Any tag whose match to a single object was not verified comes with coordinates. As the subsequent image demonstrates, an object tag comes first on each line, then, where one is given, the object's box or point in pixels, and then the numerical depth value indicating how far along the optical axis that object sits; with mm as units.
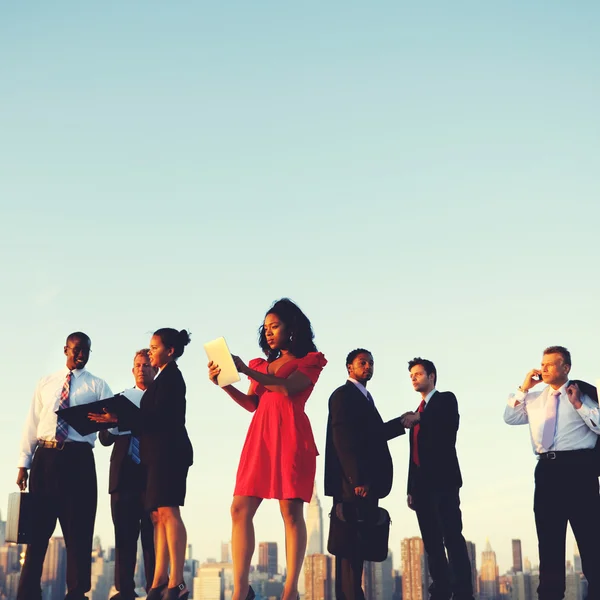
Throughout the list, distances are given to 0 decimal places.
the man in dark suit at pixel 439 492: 8547
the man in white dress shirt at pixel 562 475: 7824
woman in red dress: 7043
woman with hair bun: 7559
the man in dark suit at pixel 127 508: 9023
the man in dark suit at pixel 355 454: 8047
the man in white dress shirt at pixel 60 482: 8117
